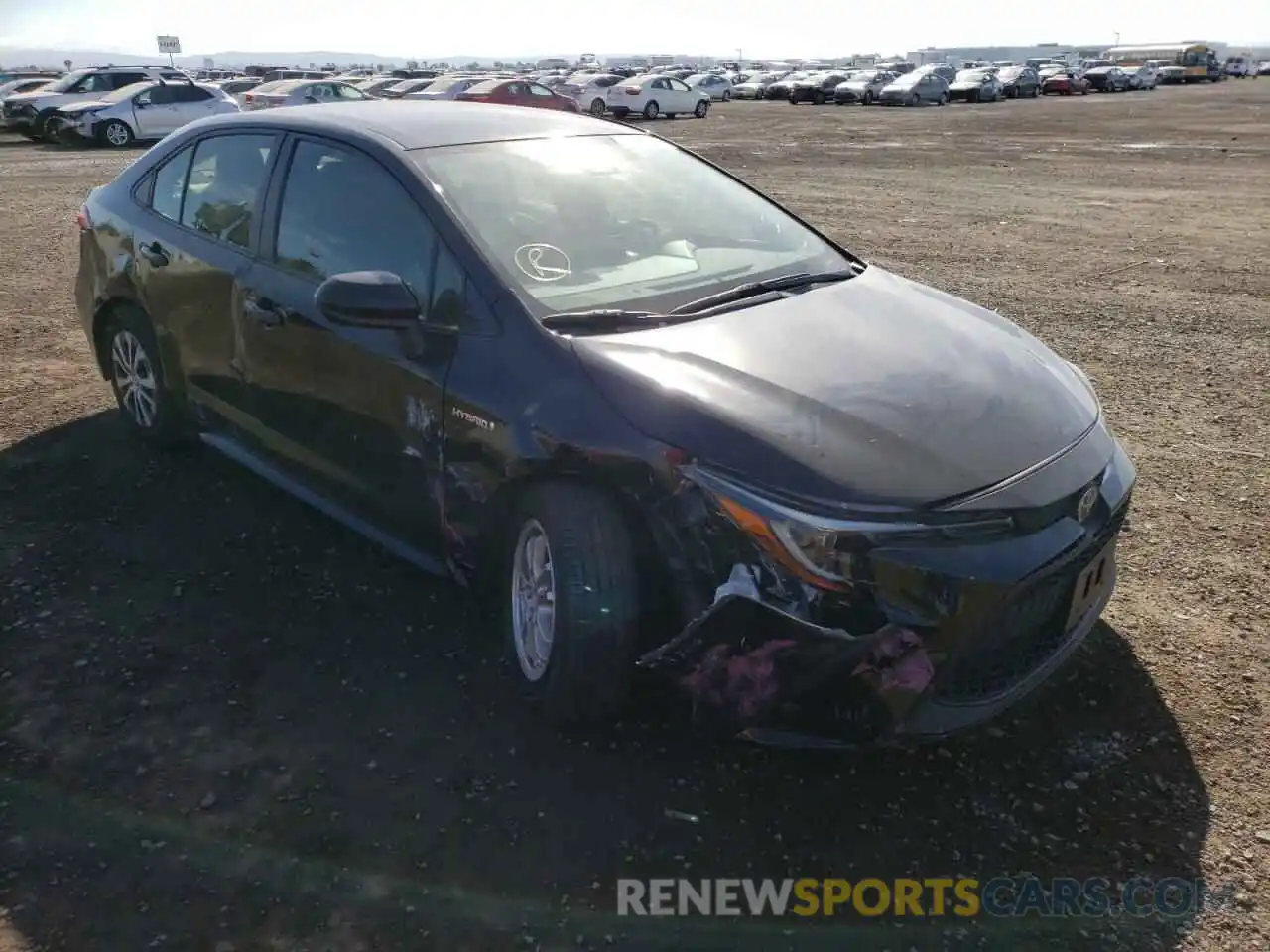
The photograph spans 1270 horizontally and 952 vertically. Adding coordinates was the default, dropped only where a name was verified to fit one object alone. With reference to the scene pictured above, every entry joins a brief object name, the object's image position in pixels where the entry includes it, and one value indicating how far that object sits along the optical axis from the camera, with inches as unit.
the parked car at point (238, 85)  1402.4
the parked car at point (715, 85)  1844.2
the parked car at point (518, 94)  1115.3
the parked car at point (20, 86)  1236.5
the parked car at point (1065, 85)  2161.7
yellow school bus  2785.4
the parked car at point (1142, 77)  2337.6
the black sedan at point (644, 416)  101.8
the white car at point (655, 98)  1417.3
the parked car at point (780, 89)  1983.3
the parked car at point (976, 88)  1849.2
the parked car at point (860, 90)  1743.4
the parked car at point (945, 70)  2070.4
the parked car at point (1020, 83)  2031.3
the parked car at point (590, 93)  1412.4
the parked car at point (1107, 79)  2221.9
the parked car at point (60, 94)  976.3
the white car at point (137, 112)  906.7
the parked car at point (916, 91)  1689.2
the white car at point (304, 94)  1039.6
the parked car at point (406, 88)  1281.6
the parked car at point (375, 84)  1310.4
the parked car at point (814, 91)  1779.0
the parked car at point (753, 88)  2092.8
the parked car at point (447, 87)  1182.4
